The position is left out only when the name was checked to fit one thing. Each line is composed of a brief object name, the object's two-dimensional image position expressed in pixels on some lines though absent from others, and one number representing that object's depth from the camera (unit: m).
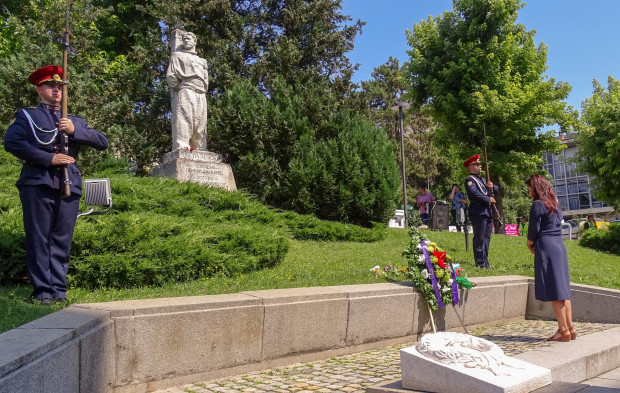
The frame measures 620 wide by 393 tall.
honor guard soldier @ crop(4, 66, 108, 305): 4.67
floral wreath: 6.49
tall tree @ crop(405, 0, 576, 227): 22.27
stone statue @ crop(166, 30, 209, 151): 13.69
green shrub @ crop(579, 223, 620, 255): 17.95
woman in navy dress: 6.07
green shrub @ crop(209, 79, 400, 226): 16.83
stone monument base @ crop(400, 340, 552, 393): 3.39
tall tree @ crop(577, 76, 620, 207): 24.45
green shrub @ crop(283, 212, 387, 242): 12.96
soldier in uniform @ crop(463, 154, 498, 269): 9.68
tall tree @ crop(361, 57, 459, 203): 42.75
